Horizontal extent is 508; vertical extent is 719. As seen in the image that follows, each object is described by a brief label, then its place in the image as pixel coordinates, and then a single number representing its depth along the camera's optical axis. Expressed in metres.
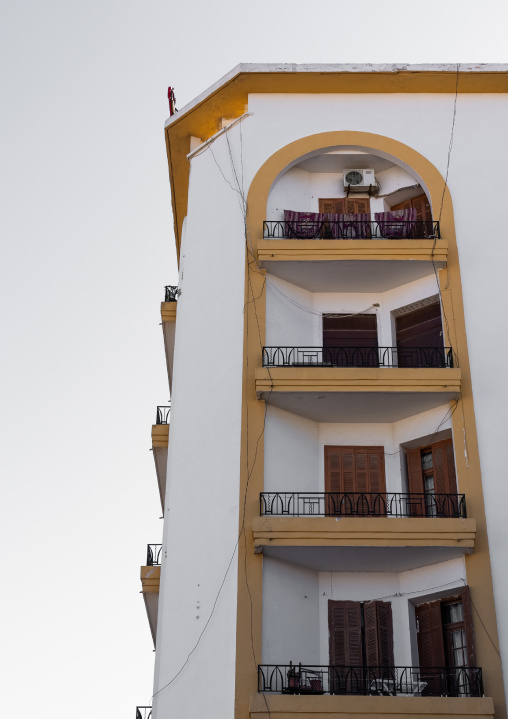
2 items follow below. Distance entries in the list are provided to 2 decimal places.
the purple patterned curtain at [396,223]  25.48
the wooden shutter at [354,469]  23.20
